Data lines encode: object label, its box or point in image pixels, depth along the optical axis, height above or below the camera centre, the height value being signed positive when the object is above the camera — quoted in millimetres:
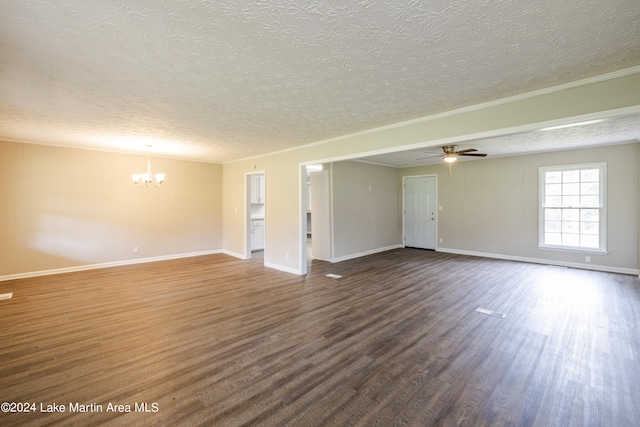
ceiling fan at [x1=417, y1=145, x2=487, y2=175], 5371 +1045
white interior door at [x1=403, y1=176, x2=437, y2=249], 8133 -153
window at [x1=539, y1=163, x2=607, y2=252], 5707 -52
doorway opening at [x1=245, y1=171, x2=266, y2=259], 7838 -284
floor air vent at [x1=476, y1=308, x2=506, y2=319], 3535 -1407
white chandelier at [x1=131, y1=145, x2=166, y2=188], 5258 +615
